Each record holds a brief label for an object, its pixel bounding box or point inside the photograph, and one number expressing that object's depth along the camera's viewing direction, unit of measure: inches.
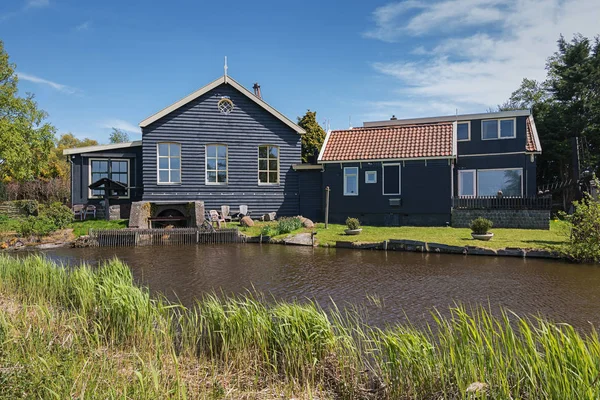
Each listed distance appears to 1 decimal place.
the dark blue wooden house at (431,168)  816.3
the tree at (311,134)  1344.7
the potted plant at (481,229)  608.4
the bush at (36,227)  689.0
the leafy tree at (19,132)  987.3
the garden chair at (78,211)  871.1
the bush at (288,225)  735.1
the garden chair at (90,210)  878.0
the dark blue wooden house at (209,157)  877.2
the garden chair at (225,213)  880.7
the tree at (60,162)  1533.3
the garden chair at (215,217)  829.8
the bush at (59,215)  741.9
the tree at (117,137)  2397.9
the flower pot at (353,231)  701.3
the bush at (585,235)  471.2
